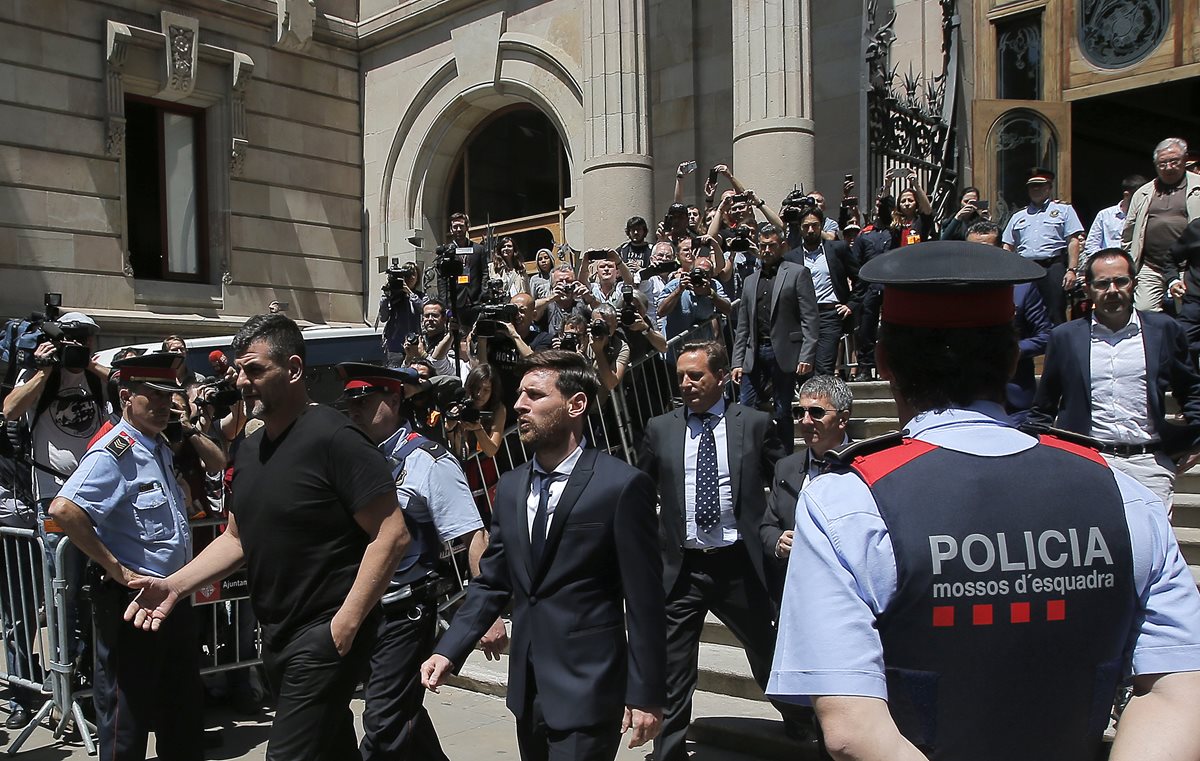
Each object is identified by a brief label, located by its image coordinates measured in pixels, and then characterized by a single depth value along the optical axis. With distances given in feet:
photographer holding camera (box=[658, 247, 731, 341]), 29.63
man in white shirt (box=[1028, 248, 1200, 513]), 17.21
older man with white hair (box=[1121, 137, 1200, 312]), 26.02
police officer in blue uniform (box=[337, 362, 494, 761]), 14.08
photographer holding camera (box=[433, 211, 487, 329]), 29.22
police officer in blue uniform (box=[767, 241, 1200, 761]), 5.37
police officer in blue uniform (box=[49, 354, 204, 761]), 14.35
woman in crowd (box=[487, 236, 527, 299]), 40.29
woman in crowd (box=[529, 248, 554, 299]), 39.01
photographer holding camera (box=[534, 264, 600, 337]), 32.24
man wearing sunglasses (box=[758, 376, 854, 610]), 16.33
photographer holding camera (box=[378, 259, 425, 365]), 35.58
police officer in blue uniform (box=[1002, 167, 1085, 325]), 29.81
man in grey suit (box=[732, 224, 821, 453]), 26.84
